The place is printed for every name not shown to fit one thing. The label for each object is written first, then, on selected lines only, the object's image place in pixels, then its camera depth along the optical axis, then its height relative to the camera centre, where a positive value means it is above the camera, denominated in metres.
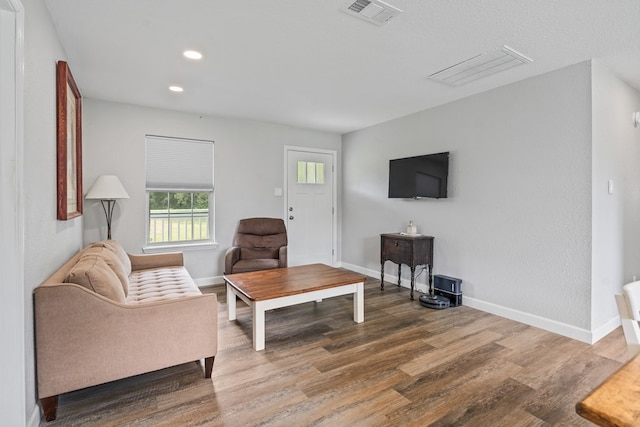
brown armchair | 4.08 -0.42
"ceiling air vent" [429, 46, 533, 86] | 2.58 +1.30
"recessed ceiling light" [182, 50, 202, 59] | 2.57 +1.30
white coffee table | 2.55 -0.67
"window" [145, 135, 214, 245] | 4.13 +0.29
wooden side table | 3.77 -0.46
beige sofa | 1.66 -0.69
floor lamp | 3.44 +0.24
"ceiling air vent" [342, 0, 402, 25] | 1.93 +1.28
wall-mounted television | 3.81 +0.47
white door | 5.18 +0.09
